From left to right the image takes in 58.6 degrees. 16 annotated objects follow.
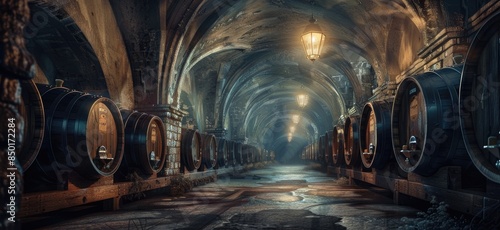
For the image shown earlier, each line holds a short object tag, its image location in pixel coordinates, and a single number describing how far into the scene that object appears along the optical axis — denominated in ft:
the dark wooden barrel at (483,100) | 11.19
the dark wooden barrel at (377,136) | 20.22
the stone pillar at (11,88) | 5.50
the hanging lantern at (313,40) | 30.94
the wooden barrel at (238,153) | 58.29
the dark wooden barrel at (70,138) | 14.53
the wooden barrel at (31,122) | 12.64
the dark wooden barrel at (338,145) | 34.04
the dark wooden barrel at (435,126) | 13.82
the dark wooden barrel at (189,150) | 32.83
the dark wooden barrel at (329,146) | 44.01
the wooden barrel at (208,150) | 37.91
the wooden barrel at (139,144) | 21.95
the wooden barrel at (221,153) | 45.85
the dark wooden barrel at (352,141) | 27.25
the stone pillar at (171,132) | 30.30
